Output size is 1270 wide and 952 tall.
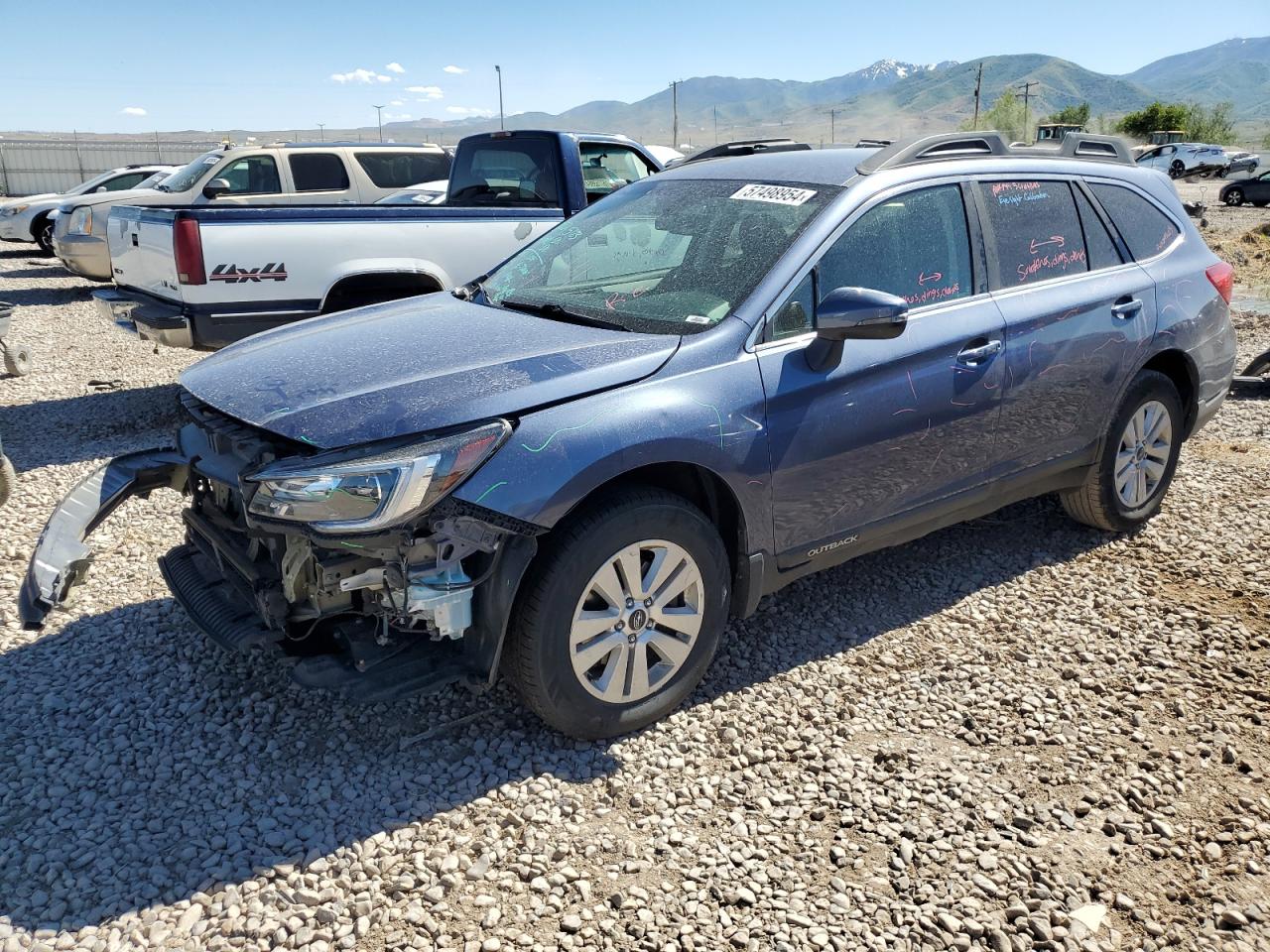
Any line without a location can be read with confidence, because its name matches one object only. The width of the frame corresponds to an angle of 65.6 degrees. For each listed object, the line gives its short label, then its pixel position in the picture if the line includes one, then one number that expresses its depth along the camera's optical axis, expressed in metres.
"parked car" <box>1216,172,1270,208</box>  31.27
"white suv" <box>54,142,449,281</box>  11.88
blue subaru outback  2.97
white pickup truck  6.44
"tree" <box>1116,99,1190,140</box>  84.06
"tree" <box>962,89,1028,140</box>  107.00
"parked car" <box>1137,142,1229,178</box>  47.69
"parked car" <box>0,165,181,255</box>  16.98
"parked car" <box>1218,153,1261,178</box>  48.91
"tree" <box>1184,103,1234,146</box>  90.12
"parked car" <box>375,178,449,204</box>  9.77
